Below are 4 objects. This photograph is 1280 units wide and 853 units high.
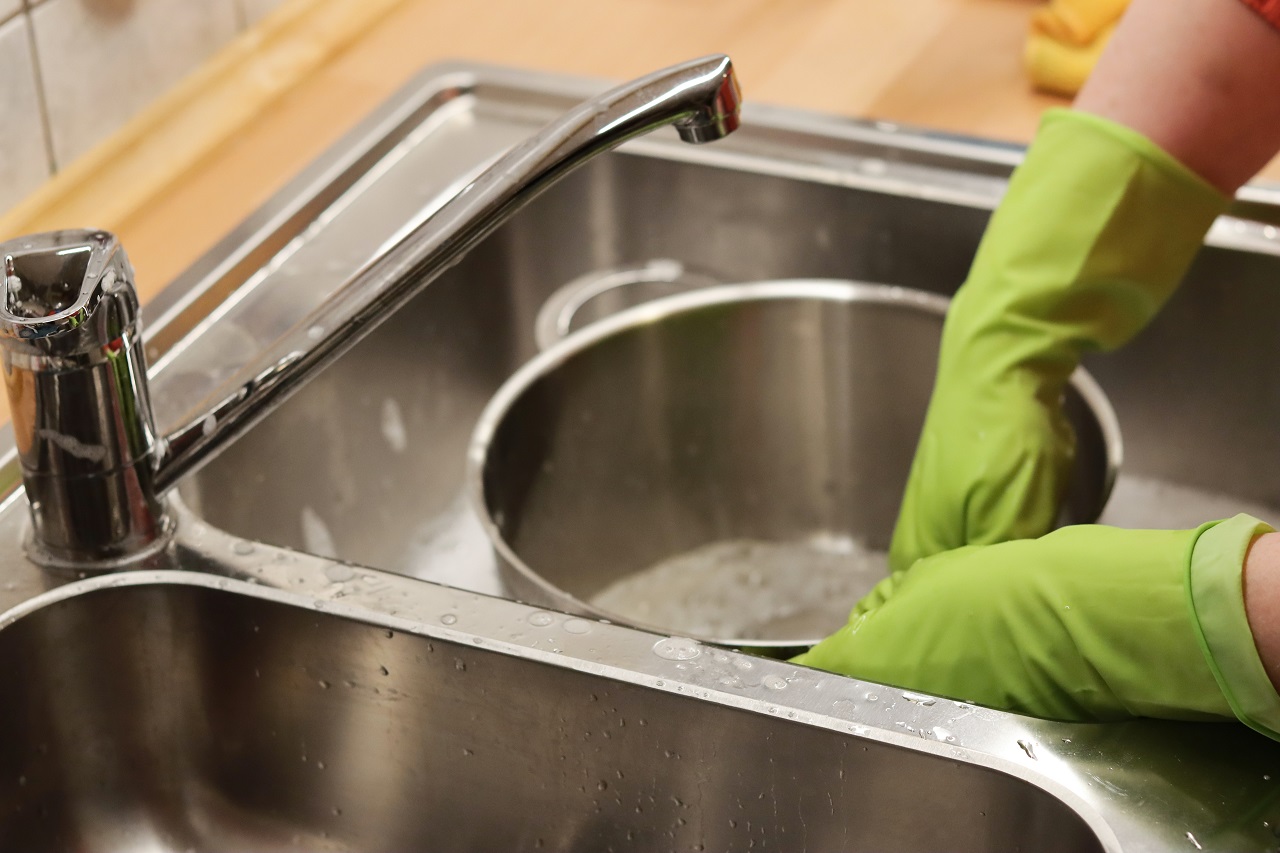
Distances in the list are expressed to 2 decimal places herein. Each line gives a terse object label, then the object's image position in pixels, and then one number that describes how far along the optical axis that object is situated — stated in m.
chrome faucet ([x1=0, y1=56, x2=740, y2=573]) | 1.21
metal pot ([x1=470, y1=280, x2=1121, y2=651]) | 1.48
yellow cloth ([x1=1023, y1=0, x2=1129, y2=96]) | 1.61
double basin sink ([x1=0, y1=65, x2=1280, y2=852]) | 1.19
